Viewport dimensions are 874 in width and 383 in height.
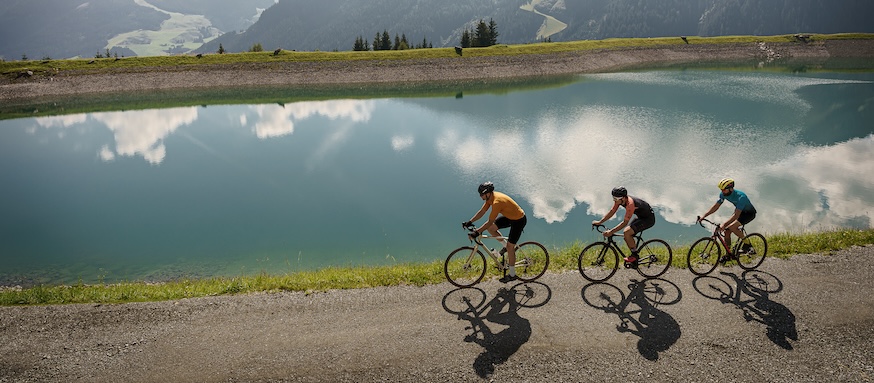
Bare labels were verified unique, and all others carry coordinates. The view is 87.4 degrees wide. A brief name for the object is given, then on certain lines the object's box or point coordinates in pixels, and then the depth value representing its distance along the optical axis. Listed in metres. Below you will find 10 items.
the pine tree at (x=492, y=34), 109.19
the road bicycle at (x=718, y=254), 13.37
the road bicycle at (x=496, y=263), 13.04
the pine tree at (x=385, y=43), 110.12
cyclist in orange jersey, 12.01
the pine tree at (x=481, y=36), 106.31
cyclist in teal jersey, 12.51
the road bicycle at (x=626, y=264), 13.17
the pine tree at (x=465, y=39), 103.62
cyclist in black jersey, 12.33
